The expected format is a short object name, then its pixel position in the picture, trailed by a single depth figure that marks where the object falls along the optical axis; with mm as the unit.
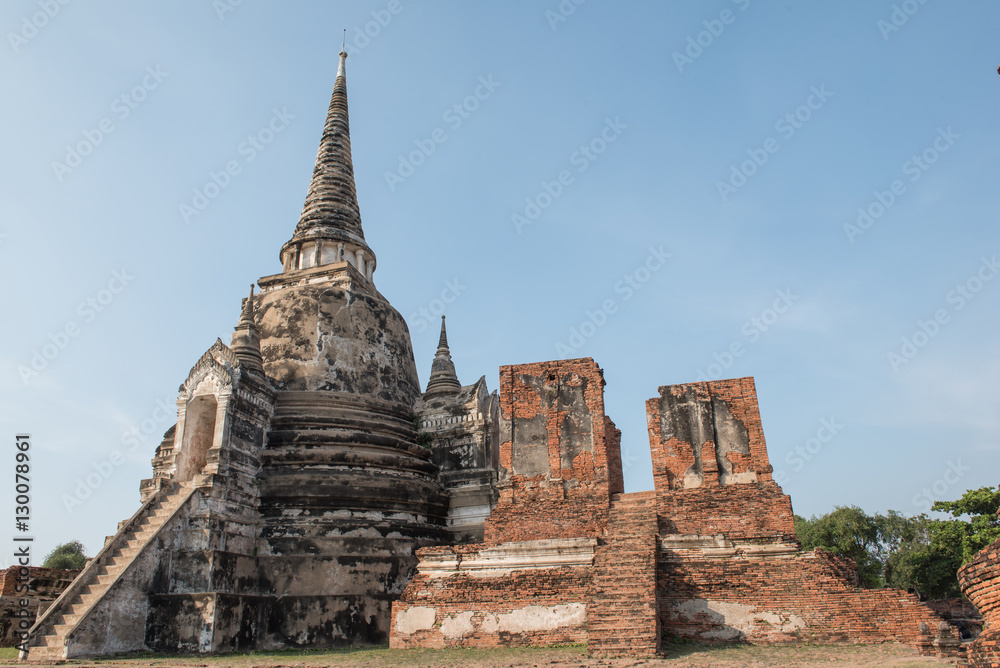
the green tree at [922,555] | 24750
